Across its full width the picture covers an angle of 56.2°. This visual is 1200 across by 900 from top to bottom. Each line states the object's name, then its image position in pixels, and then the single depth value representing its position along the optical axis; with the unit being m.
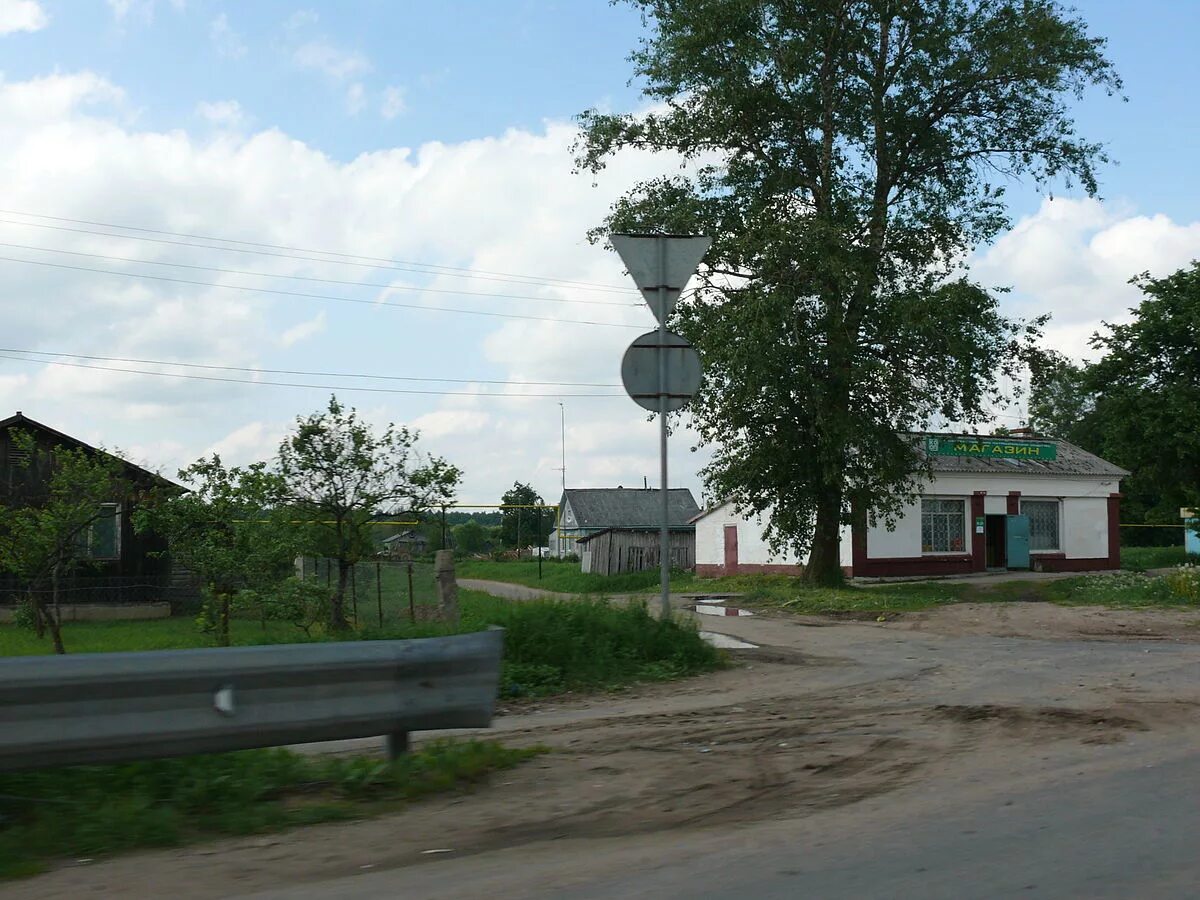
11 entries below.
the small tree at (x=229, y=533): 15.95
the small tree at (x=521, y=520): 89.62
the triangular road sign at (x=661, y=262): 11.90
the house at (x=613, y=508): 81.19
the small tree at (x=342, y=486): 15.55
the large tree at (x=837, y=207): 25.17
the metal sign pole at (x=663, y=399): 11.80
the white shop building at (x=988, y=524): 37.41
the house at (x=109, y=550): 27.47
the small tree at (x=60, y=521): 16.48
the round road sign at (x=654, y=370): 11.81
